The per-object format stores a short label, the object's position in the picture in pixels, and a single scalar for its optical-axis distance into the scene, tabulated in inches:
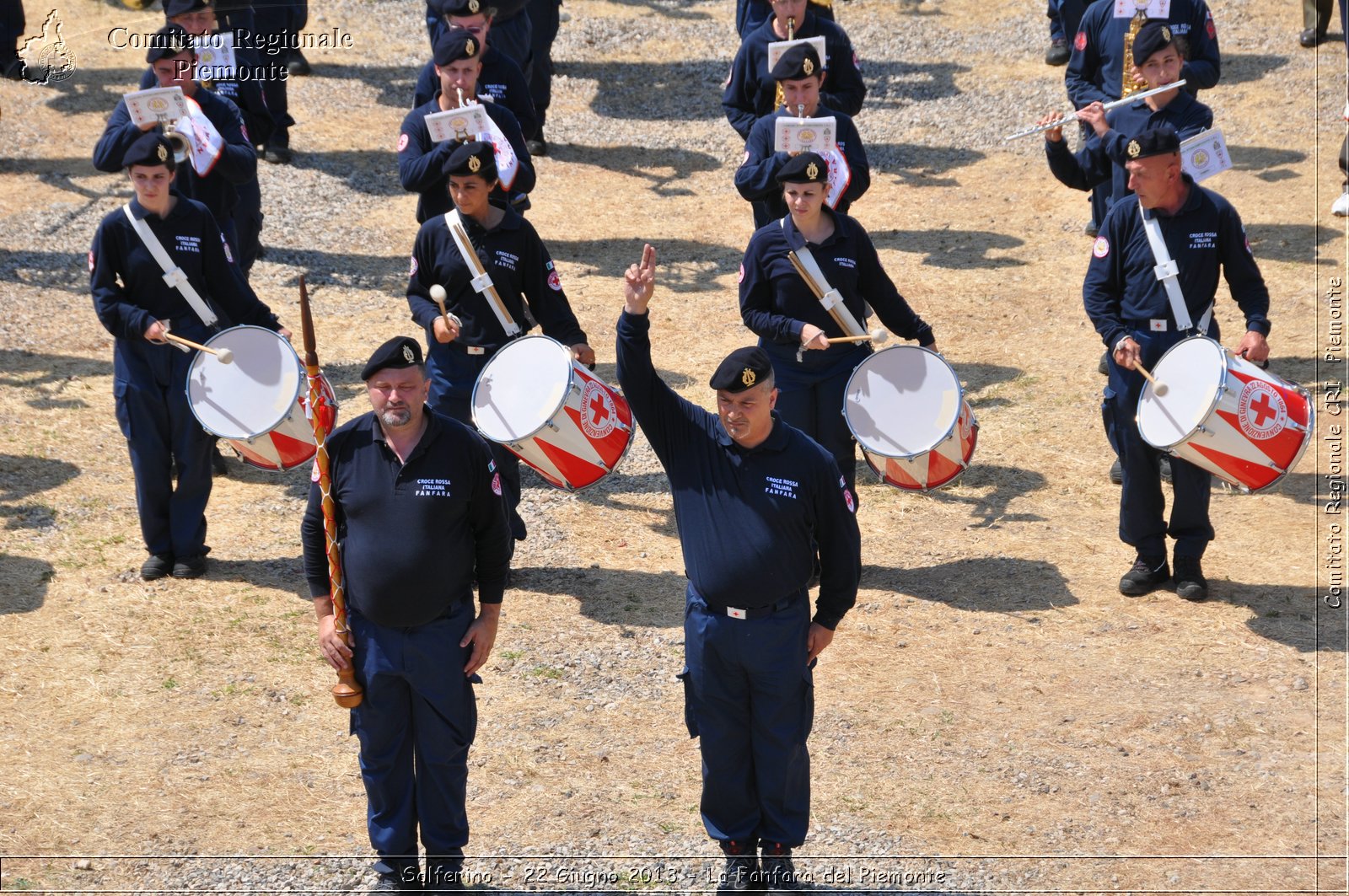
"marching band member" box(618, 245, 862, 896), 447.8
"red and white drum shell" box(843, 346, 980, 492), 608.1
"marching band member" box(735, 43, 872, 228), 748.6
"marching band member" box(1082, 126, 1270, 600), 626.5
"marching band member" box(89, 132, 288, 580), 655.1
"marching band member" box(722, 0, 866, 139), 883.4
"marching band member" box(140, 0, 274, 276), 850.1
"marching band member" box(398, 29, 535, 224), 738.8
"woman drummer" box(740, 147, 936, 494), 637.9
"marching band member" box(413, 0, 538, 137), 845.2
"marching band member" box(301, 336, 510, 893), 446.3
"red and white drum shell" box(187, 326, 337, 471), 617.9
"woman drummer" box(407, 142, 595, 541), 645.3
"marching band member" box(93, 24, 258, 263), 790.5
